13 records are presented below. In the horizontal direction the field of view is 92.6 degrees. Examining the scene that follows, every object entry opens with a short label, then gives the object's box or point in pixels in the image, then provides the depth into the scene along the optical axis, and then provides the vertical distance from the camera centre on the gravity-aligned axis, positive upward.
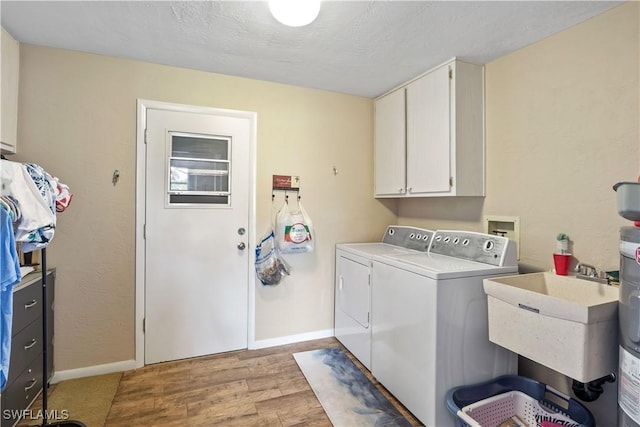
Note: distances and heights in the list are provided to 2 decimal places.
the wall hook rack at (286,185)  2.70 +0.25
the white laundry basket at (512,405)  1.53 -1.02
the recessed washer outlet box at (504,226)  2.05 -0.08
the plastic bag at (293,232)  2.63 -0.17
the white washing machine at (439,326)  1.69 -0.66
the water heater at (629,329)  1.08 -0.42
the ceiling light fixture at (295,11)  1.50 +1.02
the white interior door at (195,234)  2.37 -0.17
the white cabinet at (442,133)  2.17 +0.62
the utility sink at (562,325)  1.23 -0.48
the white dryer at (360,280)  2.35 -0.55
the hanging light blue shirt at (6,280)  1.18 -0.27
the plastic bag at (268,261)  2.62 -0.42
